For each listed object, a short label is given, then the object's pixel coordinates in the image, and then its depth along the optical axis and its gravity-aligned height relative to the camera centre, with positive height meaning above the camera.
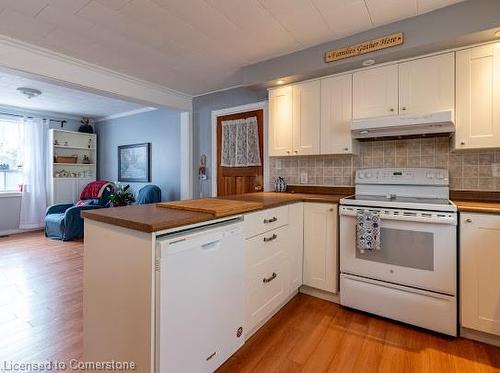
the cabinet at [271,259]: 1.76 -0.57
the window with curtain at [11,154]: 4.86 +0.54
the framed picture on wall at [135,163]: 4.83 +0.40
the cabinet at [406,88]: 2.02 +0.78
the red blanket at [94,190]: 5.01 -0.12
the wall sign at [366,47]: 2.04 +1.11
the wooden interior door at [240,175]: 3.31 +0.12
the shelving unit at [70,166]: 5.20 +0.37
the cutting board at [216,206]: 1.46 -0.14
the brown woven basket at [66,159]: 5.29 +0.51
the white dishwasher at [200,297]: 1.15 -0.56
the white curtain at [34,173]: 5.02 +0.20
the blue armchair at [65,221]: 4.41 -0.62
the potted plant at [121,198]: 4.54 -0.25
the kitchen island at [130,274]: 1.12 -0.43
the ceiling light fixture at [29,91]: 3.74 +1.32
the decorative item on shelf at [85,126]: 5.71 +1.23
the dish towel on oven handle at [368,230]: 1.98 -0.35
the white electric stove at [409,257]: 1.81 -0.54
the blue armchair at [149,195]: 4.20 -0.18
